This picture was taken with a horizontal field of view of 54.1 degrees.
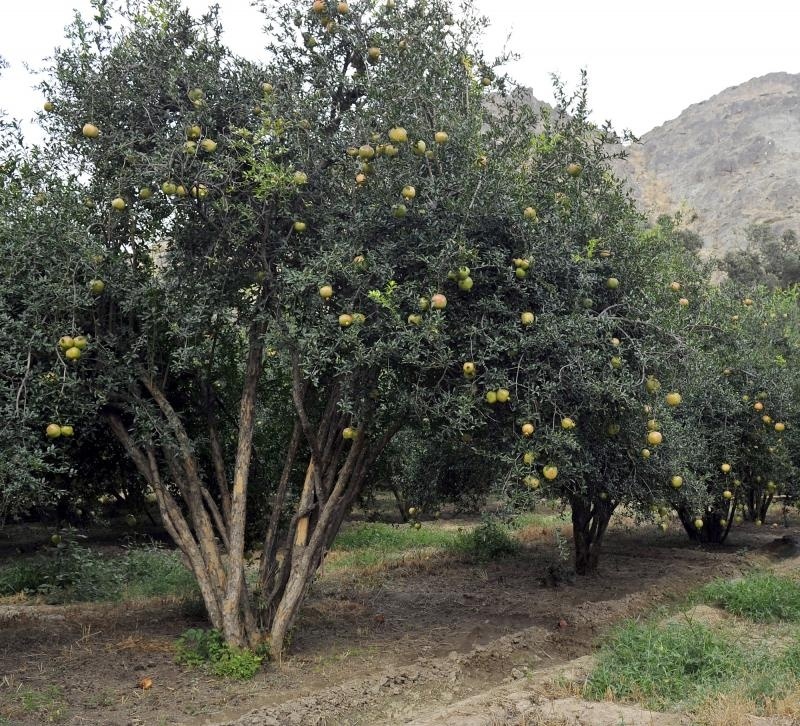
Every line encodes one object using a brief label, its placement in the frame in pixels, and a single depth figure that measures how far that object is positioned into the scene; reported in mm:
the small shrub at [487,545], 13875
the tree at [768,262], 35438
